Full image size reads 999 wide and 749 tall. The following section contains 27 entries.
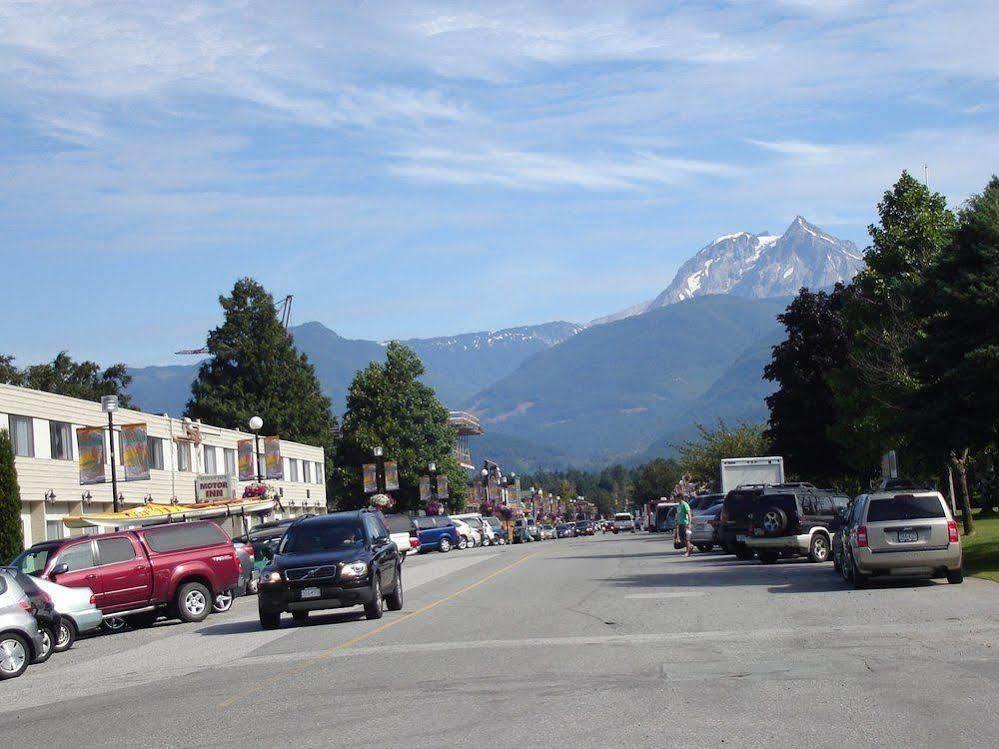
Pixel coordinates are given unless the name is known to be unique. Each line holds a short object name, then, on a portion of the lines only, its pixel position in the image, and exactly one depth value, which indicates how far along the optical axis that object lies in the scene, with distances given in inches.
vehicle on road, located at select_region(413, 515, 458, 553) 2450.8
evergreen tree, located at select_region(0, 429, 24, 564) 1512.1
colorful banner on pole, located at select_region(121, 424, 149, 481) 1886.1
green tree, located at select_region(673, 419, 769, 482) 4003.4
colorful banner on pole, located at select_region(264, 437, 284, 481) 2536.9
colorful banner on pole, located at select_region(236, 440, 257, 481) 2450.8
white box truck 2004.2
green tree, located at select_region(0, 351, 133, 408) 3710.6
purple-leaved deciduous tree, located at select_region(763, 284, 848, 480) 2352.4
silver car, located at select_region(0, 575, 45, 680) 692.1
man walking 1673.2
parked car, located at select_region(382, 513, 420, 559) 2102.5
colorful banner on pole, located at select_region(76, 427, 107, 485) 1797.5
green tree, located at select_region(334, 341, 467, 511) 3673.7
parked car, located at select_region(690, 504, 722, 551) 1712.6
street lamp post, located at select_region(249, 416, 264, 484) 1807.0
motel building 1841.8
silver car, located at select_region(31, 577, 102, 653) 841.5
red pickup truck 932.6
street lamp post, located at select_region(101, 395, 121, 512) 1526.8
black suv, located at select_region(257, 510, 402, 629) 825.5
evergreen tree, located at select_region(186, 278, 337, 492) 3969.0
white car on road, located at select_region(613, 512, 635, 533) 4249.5
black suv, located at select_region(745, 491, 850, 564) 1269.7
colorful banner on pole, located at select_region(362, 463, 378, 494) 3152.1
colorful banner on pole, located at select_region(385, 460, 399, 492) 3179.1
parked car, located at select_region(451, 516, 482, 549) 2699.3
